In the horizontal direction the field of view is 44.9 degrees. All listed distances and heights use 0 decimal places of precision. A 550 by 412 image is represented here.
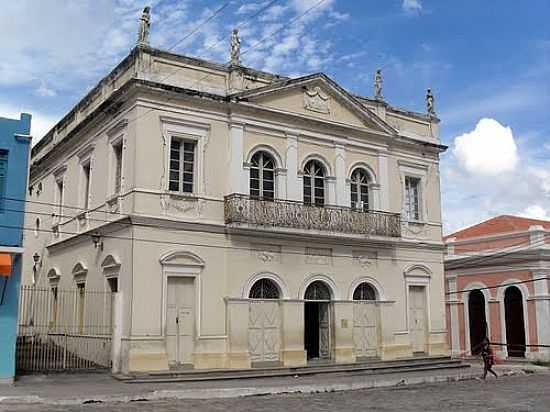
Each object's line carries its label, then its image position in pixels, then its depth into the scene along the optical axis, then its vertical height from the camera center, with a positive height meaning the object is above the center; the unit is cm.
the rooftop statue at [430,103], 2452 +774
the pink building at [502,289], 2552 +104
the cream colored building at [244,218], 1730 +278
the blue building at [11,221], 1477 +211
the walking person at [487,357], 1942 -122
